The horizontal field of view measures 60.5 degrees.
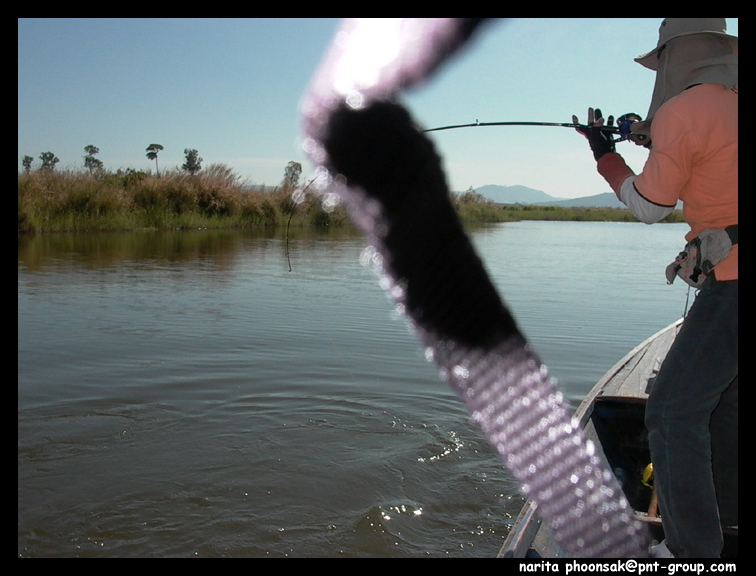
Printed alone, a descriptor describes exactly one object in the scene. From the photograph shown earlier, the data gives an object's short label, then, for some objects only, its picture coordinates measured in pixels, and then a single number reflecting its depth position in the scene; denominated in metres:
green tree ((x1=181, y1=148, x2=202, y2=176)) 51.88
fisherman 1.76
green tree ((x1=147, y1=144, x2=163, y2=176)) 55.00
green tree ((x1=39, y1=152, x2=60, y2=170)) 57.00
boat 2.12
